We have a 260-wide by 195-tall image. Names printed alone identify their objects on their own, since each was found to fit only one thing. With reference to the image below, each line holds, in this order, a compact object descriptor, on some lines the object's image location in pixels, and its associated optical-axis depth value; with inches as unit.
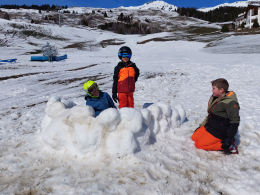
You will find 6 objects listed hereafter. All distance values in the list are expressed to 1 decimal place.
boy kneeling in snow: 115.1
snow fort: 111.5
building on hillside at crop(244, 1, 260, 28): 1830.7
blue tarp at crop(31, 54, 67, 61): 741.9
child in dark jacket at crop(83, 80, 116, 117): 140.9
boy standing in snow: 165.3
